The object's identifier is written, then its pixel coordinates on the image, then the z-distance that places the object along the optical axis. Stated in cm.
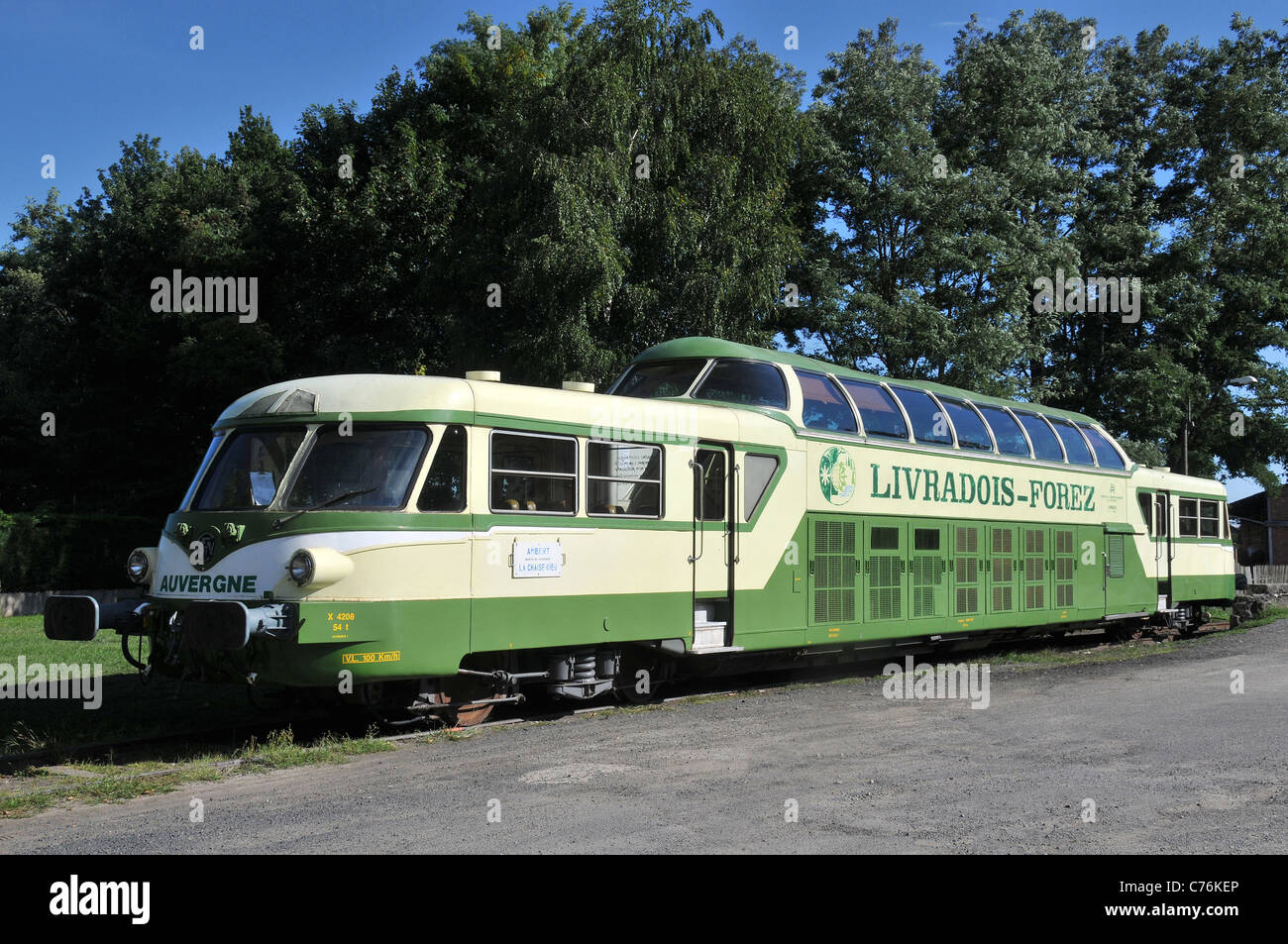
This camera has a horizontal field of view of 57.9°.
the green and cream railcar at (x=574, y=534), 987
